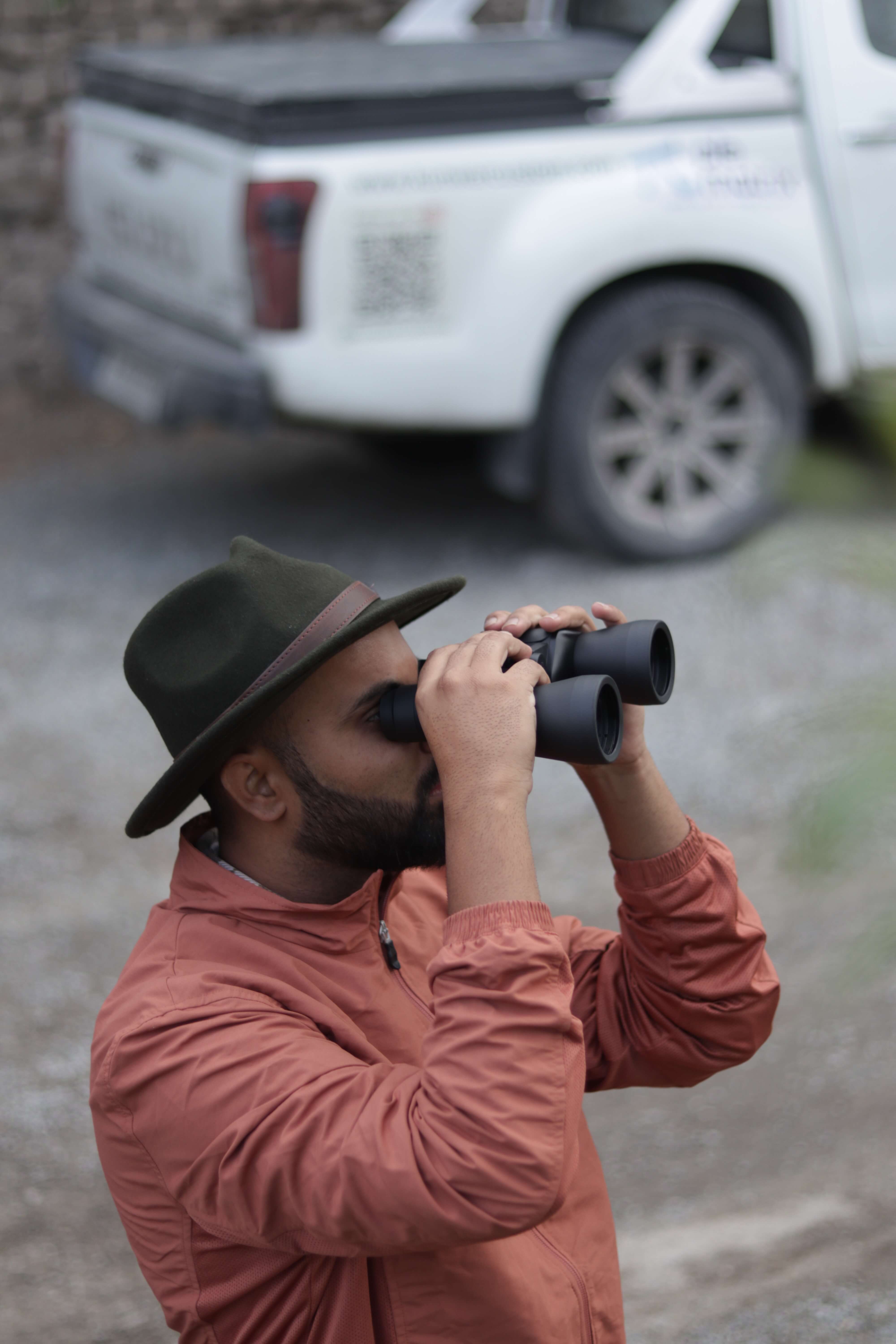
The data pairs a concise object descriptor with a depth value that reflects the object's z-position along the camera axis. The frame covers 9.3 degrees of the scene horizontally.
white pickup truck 9.59
